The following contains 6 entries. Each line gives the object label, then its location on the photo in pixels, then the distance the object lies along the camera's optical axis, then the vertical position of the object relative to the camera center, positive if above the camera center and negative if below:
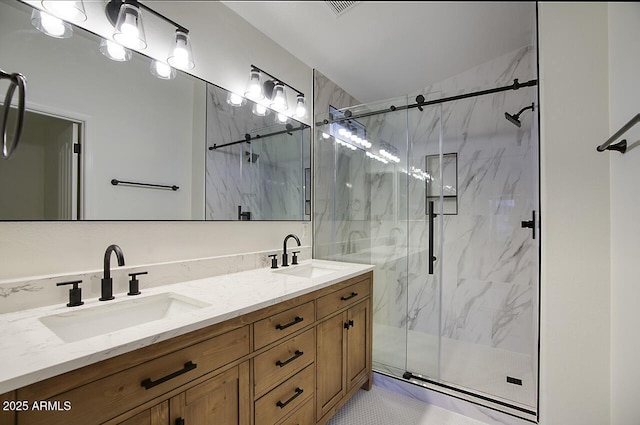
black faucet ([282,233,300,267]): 1.92 -0.31
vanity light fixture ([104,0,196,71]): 1.21 +0.85
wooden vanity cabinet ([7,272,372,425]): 0.69 -0.55
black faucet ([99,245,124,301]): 1.07 -0.26
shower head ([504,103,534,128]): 2.07 +0.73
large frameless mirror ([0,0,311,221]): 1.01 +0.35
